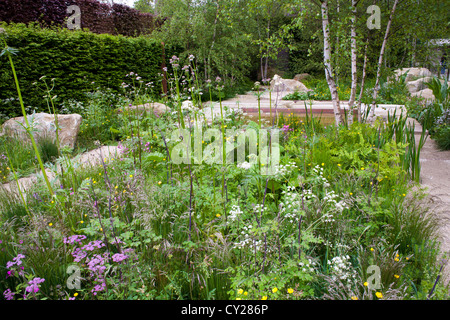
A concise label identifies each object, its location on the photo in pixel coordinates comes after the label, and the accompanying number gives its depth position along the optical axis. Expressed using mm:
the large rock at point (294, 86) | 11956
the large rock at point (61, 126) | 4758
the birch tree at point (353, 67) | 4289
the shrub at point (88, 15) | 7816
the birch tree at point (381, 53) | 4347
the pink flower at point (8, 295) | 1368
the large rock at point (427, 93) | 8191
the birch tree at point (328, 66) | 4157
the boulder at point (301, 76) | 15047
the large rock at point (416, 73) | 11148
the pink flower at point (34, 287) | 1268
